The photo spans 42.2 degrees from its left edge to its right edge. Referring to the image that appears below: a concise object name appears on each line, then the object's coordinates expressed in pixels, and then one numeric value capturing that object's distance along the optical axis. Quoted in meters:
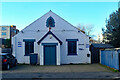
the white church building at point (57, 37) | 18.41
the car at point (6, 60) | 13.41
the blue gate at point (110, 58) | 13.08
